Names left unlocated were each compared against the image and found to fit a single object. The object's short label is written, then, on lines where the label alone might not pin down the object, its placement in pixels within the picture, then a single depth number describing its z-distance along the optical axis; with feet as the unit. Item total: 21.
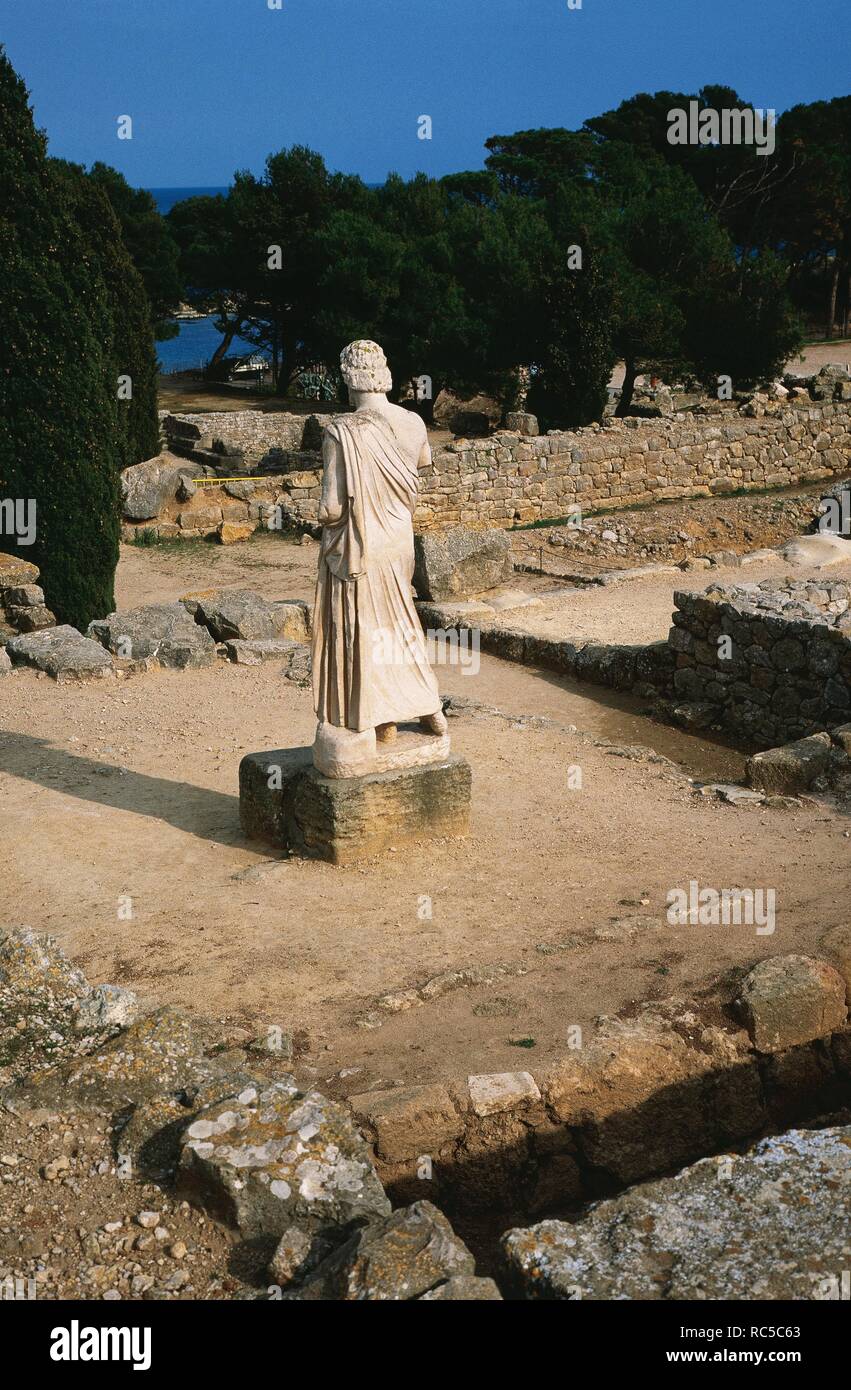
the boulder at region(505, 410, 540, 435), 81.35
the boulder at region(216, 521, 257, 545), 61.11
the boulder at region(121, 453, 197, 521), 63.36
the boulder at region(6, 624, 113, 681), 36.01
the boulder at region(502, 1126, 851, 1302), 11.00
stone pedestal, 23.68
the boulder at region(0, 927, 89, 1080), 15.75
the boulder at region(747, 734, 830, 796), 28.99
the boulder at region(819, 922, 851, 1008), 19.83
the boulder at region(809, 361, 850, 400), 88.84
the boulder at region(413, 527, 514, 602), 49.06
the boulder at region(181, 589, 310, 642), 40.52
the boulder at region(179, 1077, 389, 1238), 12.84
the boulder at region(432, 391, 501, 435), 85.61
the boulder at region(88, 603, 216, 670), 37.58
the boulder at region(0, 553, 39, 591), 42.62
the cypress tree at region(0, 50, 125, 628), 44.60
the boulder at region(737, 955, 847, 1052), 18.24
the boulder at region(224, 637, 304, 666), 38.52
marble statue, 22.53
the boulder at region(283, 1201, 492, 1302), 11.06
